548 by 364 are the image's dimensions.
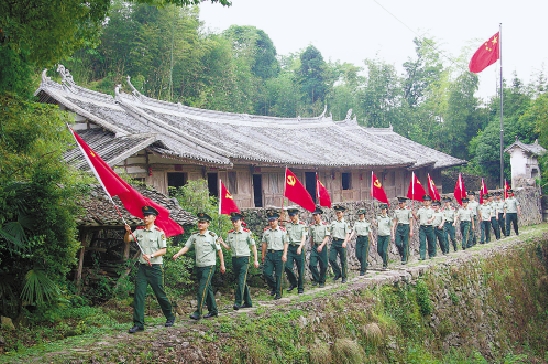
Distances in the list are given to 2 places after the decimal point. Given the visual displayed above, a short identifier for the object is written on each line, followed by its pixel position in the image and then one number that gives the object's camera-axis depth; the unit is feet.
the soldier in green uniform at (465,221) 62.75
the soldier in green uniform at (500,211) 70.04
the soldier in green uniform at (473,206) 65.13
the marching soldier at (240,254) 33.27
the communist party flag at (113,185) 27.58
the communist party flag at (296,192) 42.86
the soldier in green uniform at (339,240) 43.19
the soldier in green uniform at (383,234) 48.55
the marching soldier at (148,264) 27.04
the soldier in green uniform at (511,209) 70.58
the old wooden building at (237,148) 54.49
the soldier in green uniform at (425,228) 54.03
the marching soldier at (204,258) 29.66
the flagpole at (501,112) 86.06
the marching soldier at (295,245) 39.06
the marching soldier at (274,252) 36.83
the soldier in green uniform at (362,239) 45.73
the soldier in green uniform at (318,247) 42.06
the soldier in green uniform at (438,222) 55.21
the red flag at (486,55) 90.79
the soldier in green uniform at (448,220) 57.67
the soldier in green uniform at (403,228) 51.06
